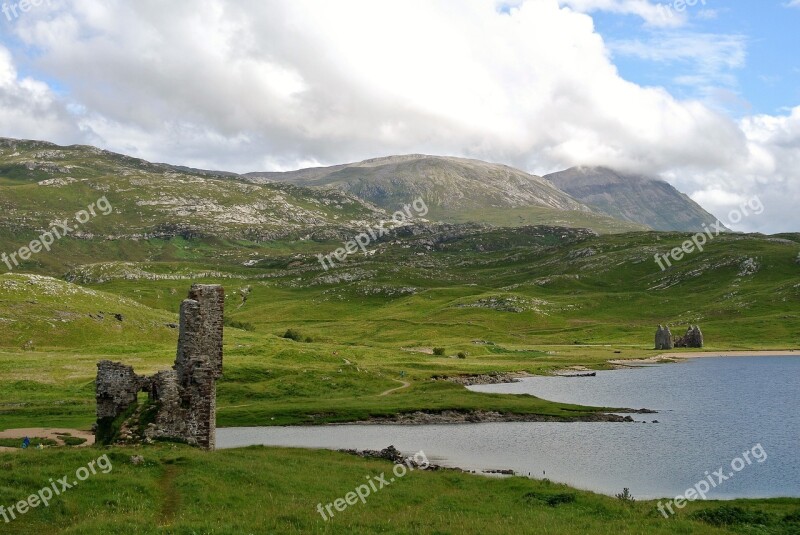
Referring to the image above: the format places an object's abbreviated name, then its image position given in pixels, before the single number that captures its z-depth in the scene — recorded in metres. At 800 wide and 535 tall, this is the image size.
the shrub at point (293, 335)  171.50
